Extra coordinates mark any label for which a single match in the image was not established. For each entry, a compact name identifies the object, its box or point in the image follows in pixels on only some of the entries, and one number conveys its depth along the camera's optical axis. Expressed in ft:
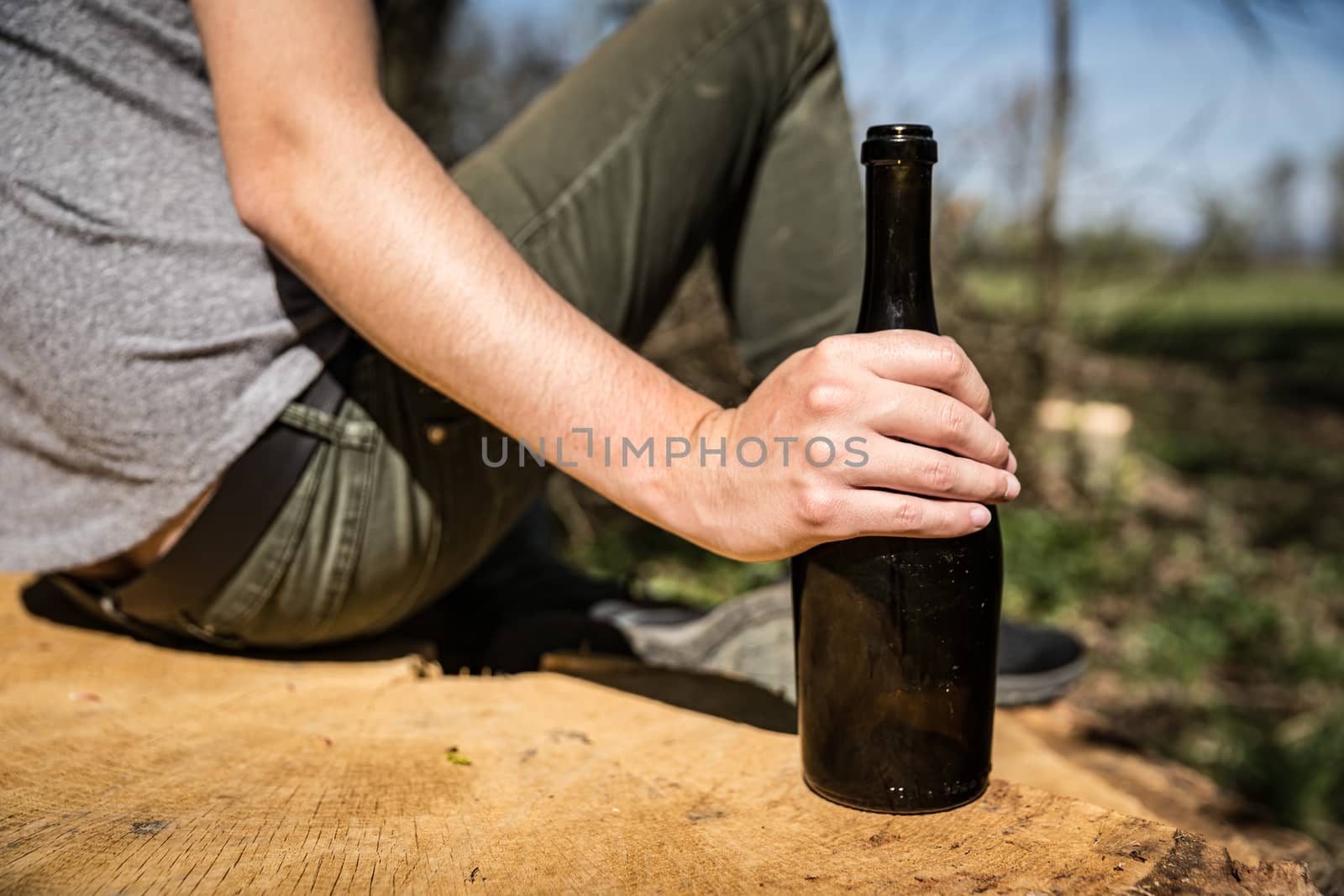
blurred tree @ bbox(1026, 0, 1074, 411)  15.37
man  3.59
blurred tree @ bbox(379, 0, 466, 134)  12.40
